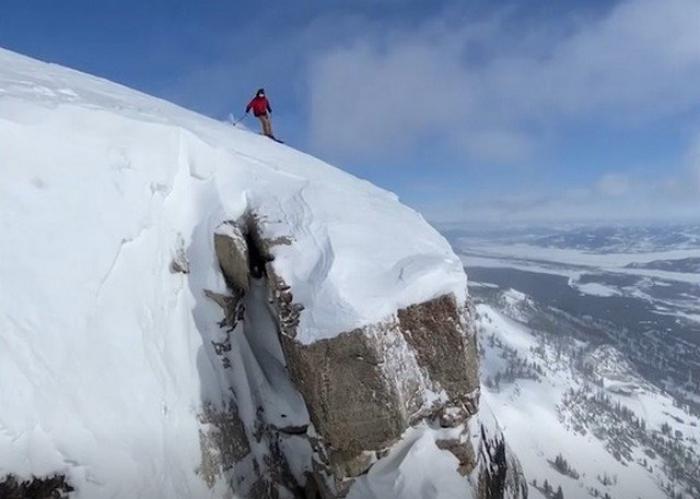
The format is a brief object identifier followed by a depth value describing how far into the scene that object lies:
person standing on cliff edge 19.09
